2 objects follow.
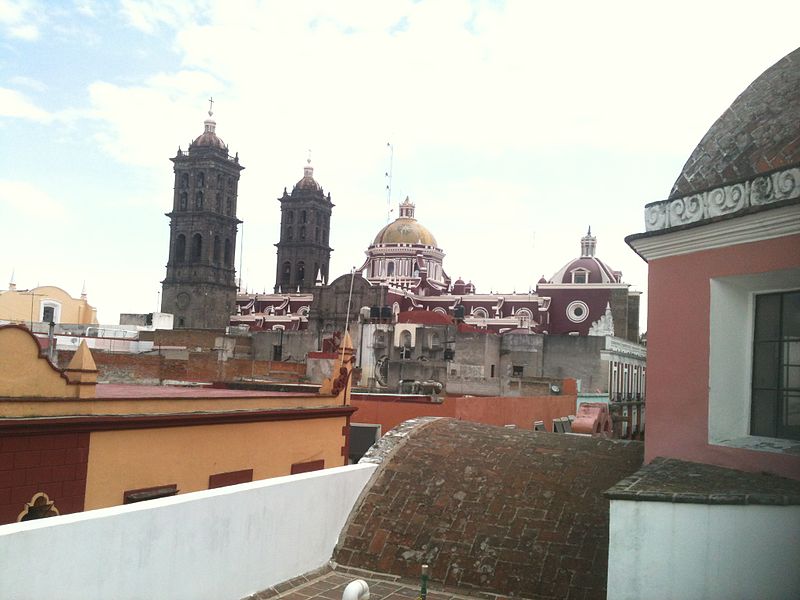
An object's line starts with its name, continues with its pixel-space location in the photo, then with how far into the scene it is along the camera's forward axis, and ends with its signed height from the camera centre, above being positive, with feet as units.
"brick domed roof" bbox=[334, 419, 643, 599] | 20.10 -4.35
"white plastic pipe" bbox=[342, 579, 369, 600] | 16.51 -5.05
